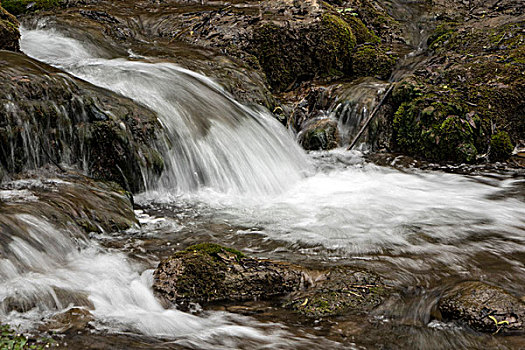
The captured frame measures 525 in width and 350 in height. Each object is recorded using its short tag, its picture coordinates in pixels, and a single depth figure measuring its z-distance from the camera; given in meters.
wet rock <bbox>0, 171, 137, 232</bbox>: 9.12
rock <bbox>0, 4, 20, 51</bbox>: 14.98
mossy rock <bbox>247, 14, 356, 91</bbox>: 22.50
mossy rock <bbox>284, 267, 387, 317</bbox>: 7.31
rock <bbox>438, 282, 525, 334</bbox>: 6.63
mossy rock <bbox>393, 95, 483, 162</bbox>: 17.08
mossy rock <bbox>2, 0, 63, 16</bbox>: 24.66
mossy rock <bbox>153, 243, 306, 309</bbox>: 7.55
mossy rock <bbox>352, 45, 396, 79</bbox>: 23.03
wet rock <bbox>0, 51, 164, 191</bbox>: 11.37
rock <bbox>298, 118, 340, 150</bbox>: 18.98
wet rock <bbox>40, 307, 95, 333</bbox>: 6.02
